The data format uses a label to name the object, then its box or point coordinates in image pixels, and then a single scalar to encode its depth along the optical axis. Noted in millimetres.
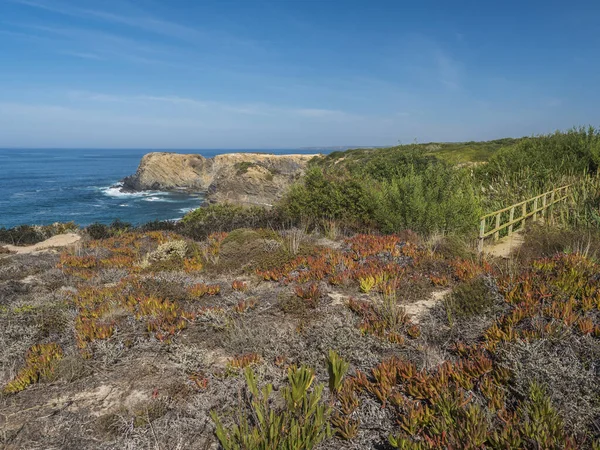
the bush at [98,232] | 17672
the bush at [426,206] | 11523
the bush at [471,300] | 5220
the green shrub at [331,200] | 13539
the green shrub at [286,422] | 2744
